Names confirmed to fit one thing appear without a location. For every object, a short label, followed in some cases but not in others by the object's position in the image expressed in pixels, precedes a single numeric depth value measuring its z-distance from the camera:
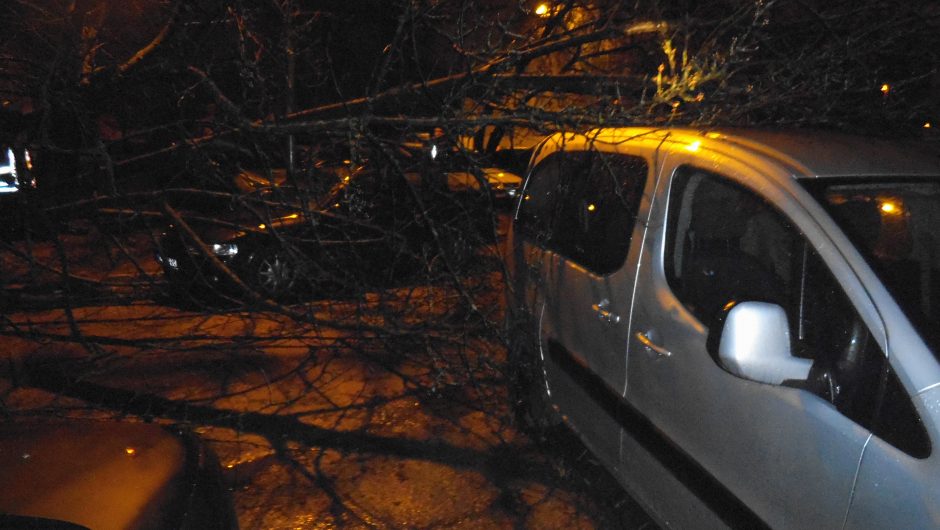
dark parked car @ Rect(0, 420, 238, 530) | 2.06
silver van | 1.93
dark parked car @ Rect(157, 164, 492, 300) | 6.52
